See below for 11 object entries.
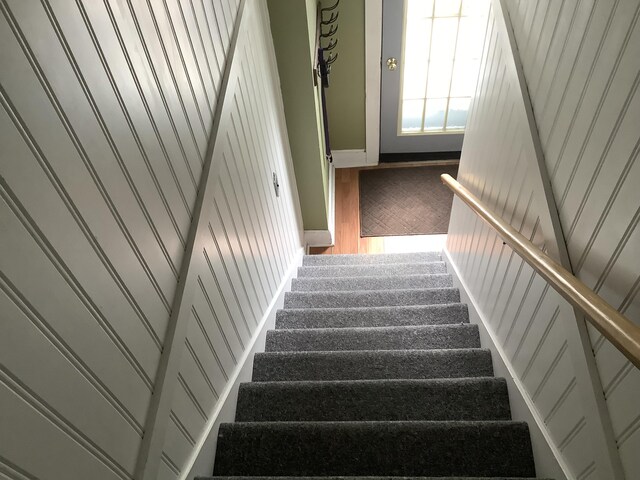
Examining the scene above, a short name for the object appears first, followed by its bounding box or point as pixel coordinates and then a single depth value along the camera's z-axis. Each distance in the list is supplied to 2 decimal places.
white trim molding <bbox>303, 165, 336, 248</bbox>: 4.11
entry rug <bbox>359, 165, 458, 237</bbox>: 4.34
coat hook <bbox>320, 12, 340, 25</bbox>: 3.70
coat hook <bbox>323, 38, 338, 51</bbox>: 3.84
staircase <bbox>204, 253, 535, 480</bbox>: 1.59
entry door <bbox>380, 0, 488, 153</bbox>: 4.02
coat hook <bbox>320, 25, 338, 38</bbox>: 3.68
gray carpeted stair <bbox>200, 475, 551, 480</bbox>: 1.36
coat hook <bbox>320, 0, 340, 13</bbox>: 3.79
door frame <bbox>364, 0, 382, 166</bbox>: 3.99
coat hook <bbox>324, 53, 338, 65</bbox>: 3.83
